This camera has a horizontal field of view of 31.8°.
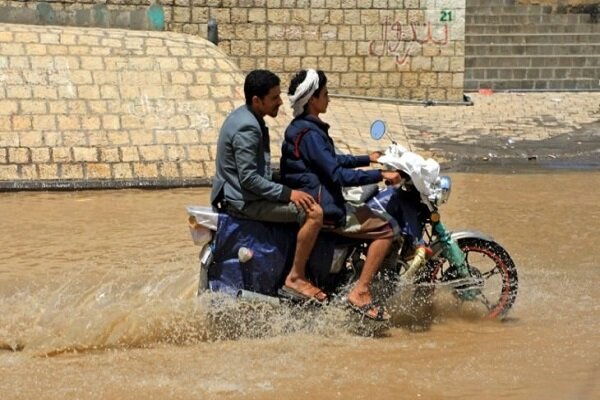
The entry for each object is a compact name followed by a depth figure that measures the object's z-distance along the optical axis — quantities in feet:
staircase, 68.90
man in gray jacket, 20.06
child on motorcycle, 20.30
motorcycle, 20.58
